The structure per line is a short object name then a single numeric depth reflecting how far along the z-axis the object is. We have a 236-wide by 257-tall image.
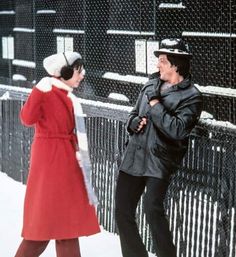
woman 8.39
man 8.07
